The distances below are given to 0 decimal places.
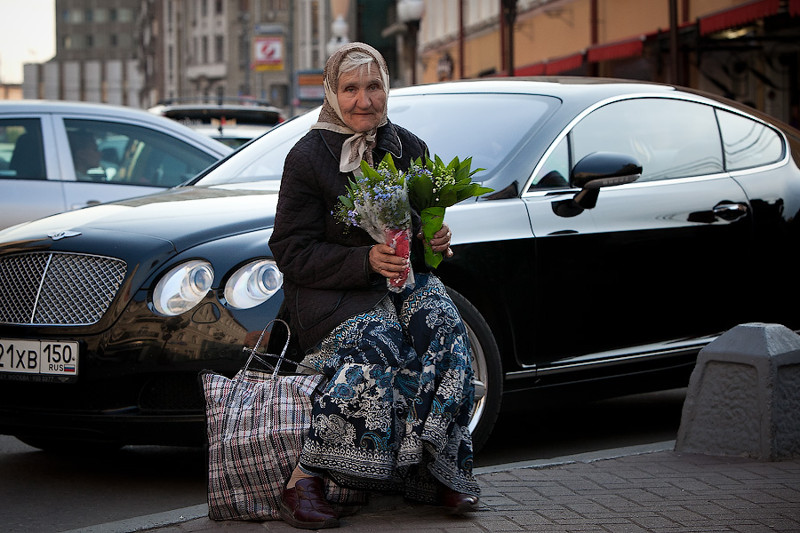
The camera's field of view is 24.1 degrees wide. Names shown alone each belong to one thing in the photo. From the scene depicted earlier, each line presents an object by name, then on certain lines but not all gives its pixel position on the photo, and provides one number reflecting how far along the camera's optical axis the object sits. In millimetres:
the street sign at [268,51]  60585
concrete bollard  7408
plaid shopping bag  5790
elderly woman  5684
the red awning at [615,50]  30761
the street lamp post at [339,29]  42627
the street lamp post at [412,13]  43555
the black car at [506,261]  6801
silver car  12070
